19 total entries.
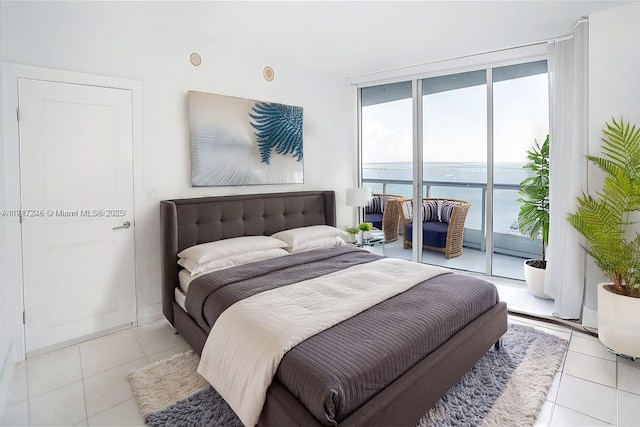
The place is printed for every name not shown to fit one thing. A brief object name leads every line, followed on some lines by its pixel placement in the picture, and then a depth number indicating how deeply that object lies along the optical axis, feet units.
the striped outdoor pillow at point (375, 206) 17.03
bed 5.00
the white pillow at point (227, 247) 9.67
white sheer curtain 10.12
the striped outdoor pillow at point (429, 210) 15.51
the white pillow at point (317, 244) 11.64
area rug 6.40
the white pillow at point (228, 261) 9.49
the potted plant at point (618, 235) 8.12
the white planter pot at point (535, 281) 12.09
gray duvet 4.91
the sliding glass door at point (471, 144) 13.12
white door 8.71
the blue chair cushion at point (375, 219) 17.00
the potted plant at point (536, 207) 12.06
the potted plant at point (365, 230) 14.20
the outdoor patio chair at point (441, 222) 14.90
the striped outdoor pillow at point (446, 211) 15.15
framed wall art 11.41
